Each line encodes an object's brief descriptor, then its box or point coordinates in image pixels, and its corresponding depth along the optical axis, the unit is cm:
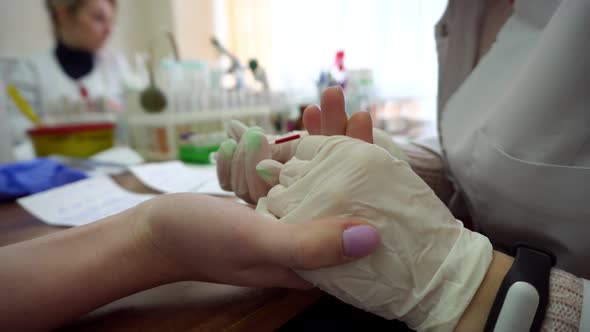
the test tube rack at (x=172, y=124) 97
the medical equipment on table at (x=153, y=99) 96
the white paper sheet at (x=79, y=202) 51
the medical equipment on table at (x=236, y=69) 112
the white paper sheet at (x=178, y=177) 64
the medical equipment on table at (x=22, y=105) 98
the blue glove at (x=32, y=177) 65
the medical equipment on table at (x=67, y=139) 91
